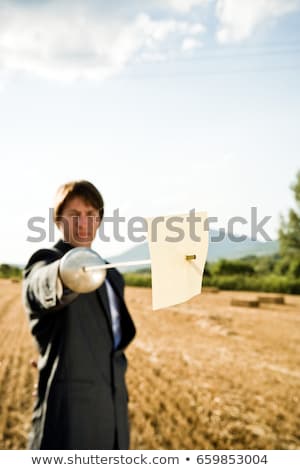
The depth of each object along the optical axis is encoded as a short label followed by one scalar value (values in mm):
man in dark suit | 1427
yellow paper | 776
